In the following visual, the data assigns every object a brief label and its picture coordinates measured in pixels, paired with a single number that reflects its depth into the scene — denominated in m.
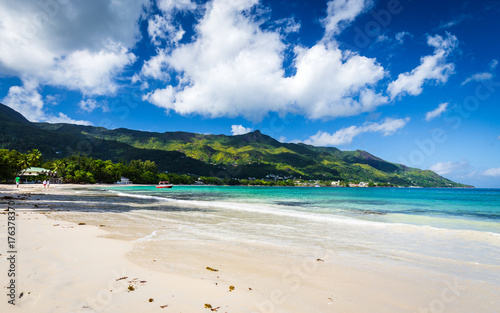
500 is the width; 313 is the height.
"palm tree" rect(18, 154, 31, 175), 96.46
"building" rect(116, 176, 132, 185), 159.05
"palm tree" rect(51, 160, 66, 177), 120.68
